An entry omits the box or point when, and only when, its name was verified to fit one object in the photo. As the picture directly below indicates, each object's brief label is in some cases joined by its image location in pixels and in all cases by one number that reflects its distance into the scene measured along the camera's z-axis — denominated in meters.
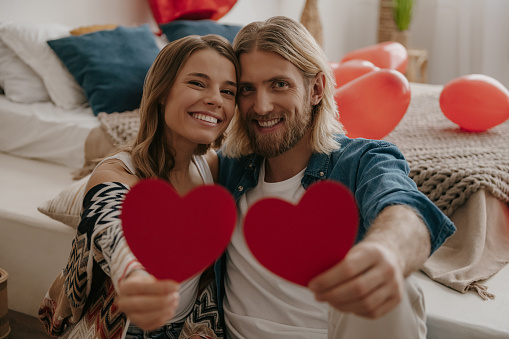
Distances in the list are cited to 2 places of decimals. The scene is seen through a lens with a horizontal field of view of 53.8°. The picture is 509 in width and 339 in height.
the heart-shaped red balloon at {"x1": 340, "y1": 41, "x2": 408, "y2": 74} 2.65
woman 1.03
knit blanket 1.37
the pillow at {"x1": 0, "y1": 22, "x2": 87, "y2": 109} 2.16
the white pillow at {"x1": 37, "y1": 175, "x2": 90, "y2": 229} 1.42
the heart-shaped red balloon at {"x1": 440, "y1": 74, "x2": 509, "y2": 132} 2.06
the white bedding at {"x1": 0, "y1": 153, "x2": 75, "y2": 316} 1.52
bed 1.25
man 0.81
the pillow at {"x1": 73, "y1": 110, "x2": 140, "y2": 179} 1.86
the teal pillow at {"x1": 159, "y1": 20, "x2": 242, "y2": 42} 2.62
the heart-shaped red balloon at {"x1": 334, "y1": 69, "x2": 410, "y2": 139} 1.77
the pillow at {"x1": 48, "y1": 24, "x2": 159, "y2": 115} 2.14
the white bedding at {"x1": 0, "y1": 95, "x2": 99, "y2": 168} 2.01
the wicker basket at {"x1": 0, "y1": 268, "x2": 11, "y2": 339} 1.42
